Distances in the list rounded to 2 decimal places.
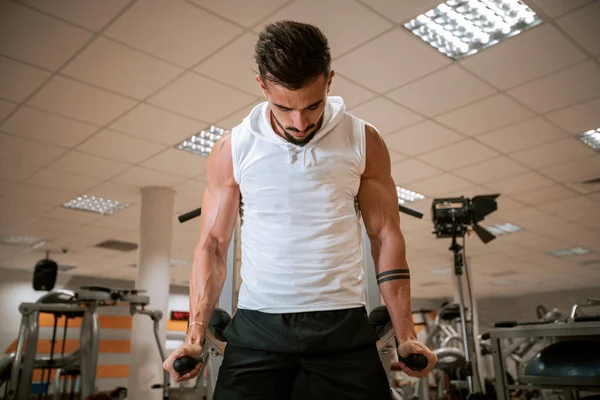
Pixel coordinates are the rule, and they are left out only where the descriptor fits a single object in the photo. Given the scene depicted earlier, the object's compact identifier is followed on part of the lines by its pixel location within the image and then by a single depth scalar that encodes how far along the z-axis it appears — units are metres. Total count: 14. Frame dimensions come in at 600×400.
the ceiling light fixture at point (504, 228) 8.05
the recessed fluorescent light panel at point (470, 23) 3.14
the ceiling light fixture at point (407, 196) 6.58
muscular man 1.12
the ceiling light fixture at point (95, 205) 6.70
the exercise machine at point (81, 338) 4.29
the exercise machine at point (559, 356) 2.25
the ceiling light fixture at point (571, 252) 9.74
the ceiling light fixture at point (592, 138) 4.87
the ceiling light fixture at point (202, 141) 4.84
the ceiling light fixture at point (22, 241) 8.45
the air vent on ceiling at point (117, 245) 8.94
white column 5.38
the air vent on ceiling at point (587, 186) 6.04
